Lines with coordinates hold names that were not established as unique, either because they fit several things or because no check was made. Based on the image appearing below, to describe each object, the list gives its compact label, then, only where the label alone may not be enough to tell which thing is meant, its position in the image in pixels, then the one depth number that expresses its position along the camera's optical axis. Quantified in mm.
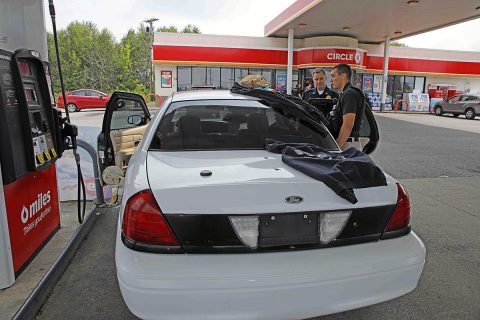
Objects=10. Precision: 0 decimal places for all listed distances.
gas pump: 2627
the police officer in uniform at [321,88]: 5953
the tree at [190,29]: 86362
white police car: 1741
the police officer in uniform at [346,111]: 4242
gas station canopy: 17234
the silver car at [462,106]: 22750
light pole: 46006
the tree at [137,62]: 51188
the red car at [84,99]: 22420
